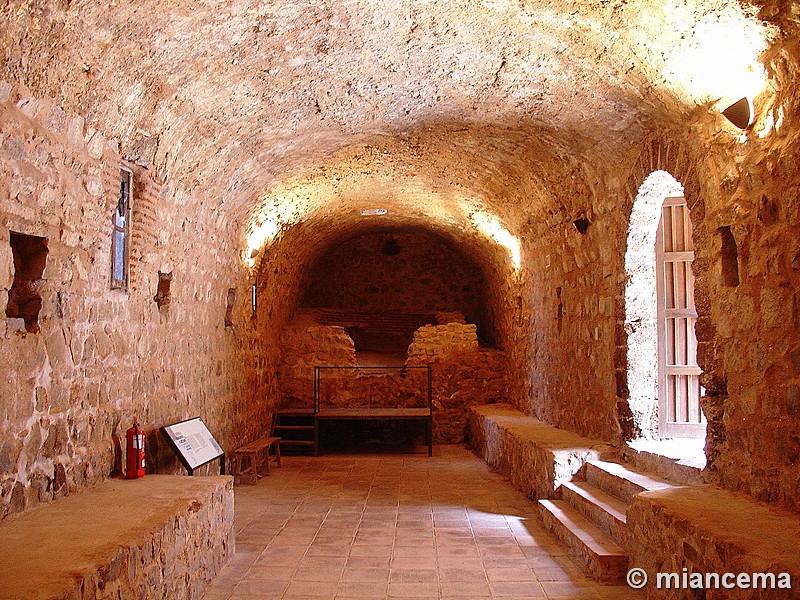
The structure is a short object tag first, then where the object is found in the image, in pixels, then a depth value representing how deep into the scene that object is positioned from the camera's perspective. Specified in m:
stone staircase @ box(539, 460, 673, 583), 4.28
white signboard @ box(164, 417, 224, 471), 5.30
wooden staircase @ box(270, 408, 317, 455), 9.53
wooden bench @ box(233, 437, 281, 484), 7.45
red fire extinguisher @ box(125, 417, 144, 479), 4.63
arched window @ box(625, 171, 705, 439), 5.68
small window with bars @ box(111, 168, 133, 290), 4.73
